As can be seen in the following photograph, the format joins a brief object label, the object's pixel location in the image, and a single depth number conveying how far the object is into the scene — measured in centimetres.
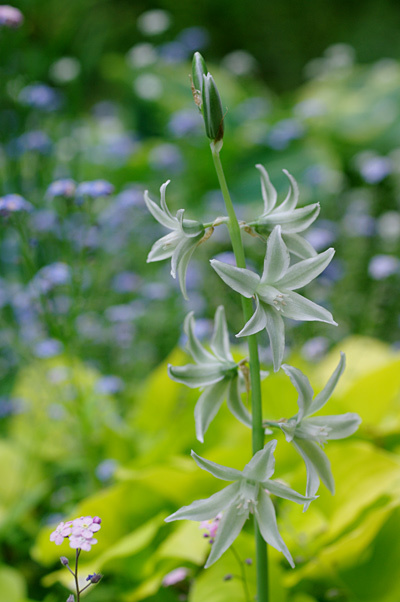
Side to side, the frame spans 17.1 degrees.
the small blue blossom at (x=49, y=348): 88
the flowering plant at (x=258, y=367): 49
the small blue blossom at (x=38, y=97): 104
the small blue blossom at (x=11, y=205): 67
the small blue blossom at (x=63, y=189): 71
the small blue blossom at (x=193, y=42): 208
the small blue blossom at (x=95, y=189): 70
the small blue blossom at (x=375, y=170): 114
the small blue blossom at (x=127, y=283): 115
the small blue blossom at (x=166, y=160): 133
